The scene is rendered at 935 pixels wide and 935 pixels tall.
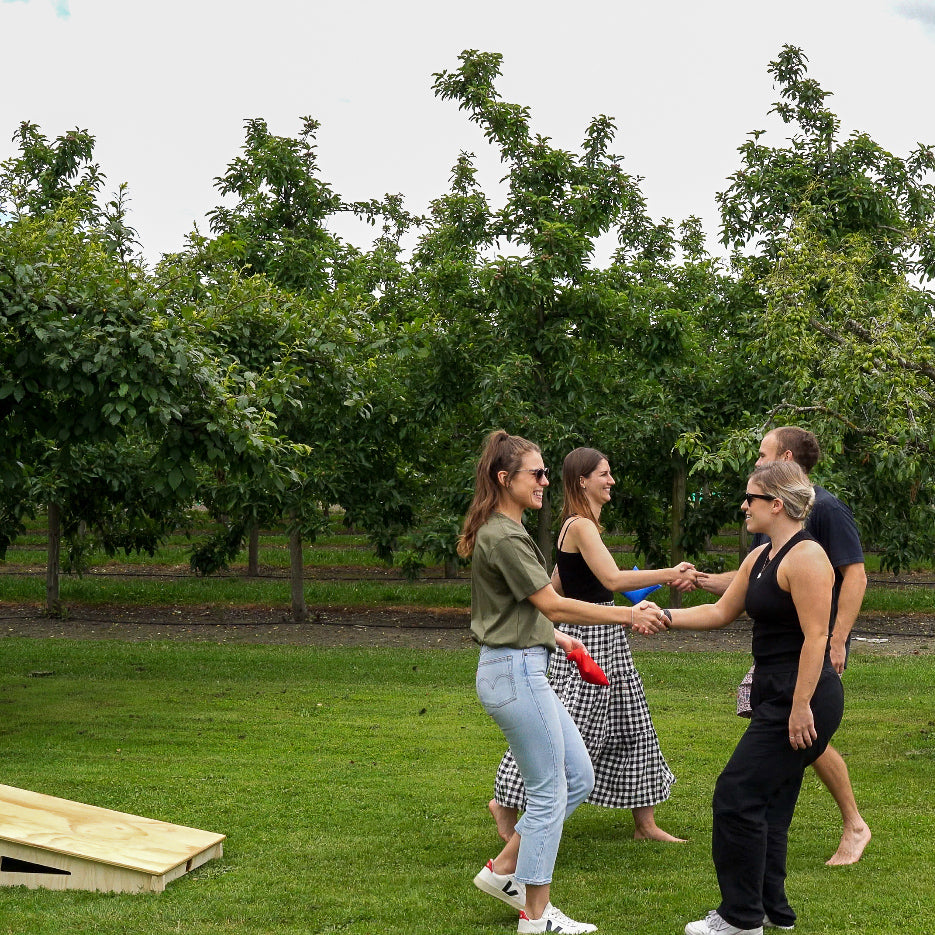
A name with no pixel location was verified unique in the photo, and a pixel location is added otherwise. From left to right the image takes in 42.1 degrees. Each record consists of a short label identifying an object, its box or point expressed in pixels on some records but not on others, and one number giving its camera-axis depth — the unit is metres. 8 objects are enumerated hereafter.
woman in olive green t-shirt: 4.72
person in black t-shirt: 5.66
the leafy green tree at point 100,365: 8.93
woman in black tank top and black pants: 4.54
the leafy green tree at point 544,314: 14.32
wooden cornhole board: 5.43
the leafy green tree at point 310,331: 11.58
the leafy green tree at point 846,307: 8.28
